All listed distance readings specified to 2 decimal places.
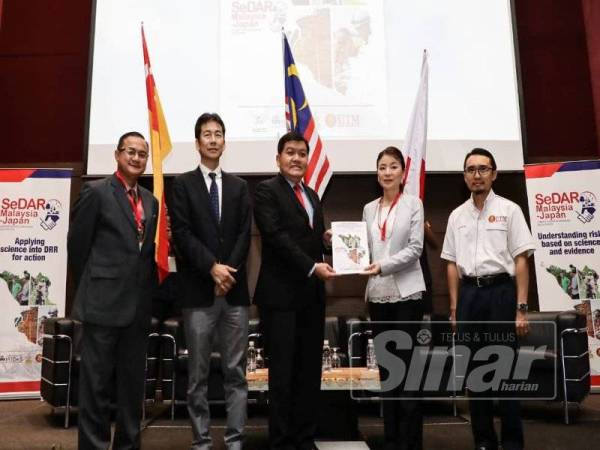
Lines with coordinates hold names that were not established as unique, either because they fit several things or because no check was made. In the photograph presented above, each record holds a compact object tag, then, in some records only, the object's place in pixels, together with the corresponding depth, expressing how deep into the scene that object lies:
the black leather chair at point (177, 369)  3.91
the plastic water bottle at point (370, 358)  3.54
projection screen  4.67
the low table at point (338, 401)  3.07
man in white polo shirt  2.69
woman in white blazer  2.56
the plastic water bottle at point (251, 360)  3.47
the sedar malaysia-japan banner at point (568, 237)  4.58
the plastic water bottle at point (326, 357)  3.52
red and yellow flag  2.71
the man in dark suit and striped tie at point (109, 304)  2.41
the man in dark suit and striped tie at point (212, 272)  2.45
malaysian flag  4.24
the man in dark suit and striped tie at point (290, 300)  2.49
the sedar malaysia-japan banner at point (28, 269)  4.55
